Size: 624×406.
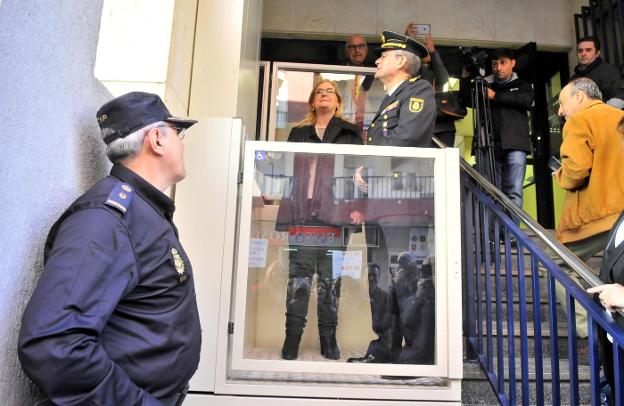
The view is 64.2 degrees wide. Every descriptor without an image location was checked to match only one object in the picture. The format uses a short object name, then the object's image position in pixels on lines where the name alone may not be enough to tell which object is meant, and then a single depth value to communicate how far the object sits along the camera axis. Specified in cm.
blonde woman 243
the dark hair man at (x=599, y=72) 406
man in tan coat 278
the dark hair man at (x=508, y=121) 434
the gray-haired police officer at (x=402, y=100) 262
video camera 464
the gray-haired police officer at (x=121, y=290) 107
